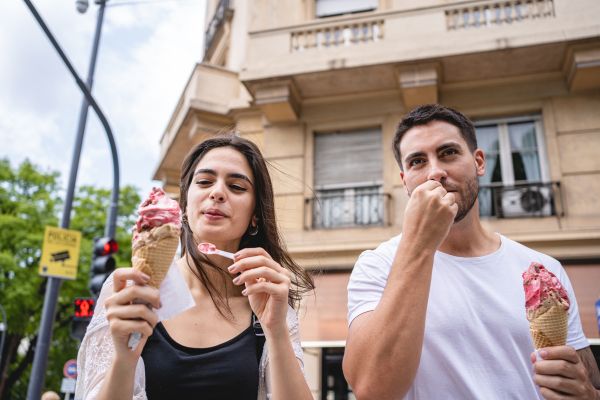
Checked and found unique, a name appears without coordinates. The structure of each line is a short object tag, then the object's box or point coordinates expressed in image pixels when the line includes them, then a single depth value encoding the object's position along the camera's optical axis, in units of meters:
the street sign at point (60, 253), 8.44
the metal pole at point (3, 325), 18.27
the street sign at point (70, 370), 10.03
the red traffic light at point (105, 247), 8.01
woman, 1.55
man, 1.77
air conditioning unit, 8.16
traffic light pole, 7.77
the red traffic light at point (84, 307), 7.87
